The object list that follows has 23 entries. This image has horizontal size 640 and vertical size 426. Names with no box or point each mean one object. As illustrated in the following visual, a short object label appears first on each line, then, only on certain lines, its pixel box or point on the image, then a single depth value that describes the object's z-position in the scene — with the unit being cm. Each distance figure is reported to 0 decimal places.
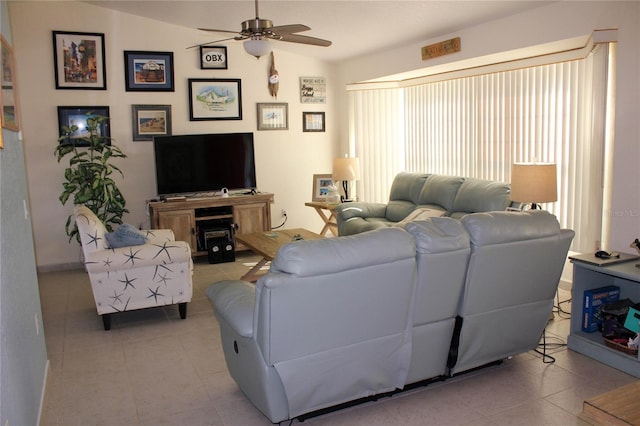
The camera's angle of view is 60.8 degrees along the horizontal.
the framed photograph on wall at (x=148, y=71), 644
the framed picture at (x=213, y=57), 679
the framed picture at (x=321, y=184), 729
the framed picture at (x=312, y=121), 754
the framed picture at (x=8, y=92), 246
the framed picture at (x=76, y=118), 616
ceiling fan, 372
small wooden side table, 676
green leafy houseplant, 586
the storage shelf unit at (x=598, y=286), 326
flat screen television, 648
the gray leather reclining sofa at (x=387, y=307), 243
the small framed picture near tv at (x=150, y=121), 655
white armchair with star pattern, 404
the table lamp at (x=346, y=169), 687
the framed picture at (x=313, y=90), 746
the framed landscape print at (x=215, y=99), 680
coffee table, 488
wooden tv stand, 630
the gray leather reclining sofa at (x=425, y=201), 503
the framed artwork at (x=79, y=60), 610
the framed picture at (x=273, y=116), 722
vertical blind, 462
